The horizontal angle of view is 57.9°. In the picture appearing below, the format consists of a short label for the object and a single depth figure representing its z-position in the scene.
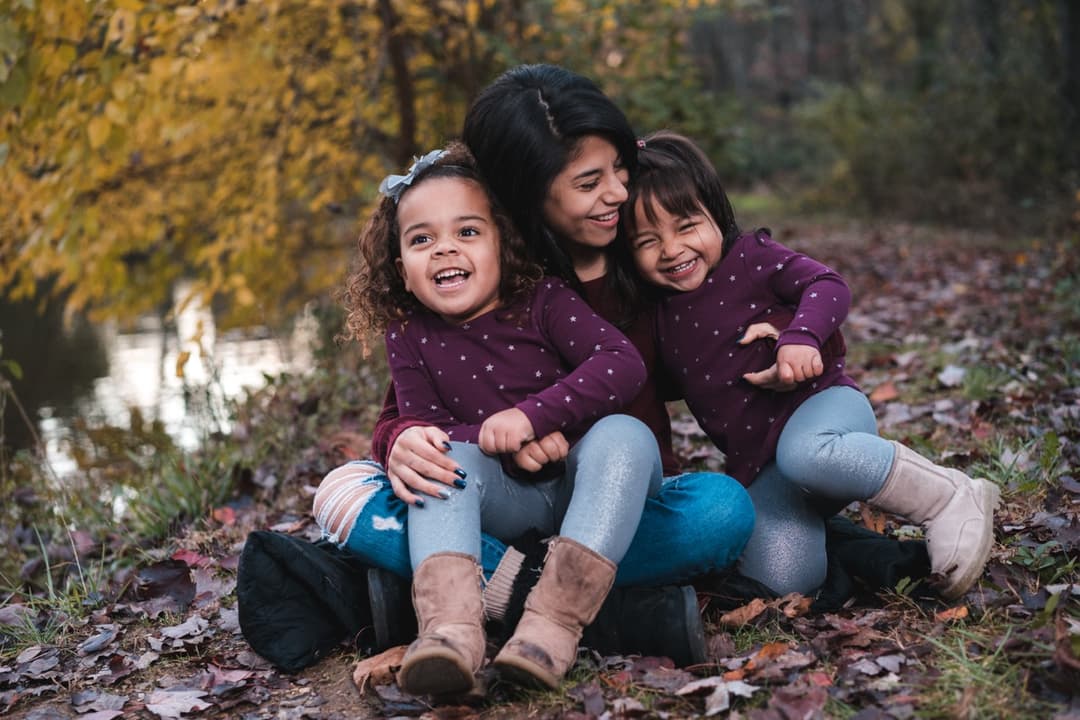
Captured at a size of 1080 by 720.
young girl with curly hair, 2.09
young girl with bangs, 2.34
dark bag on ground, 2.44
